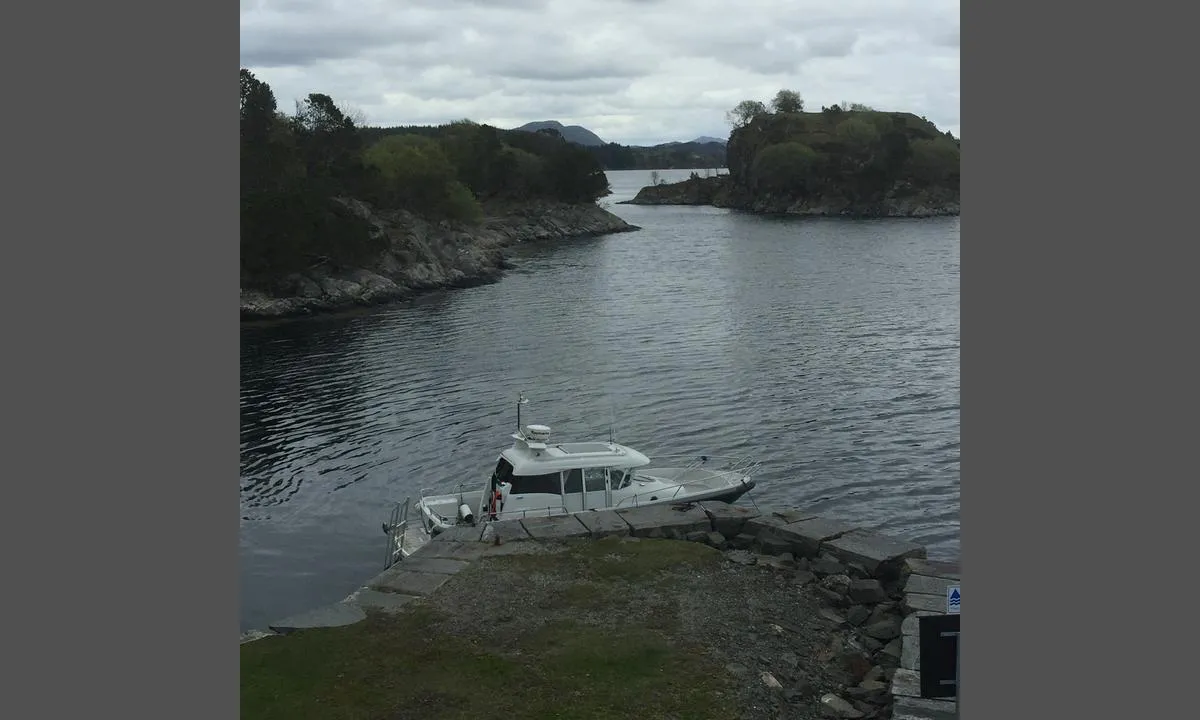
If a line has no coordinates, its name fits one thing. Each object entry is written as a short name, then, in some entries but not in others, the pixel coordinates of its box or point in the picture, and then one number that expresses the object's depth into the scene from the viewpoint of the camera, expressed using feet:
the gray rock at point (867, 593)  56.65
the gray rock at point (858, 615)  55.01
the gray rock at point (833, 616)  54.68
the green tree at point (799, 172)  647.15
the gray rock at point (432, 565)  60.39
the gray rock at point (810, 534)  62.69
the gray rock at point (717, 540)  65.77
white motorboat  82.23
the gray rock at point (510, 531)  66.08
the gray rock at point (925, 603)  53.11
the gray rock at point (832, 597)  57.00
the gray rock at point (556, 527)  66.13
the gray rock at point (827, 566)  60.59
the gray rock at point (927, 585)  55.26
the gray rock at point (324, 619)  51.70
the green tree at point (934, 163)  605.31
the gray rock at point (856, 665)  48.14
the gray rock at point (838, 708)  44.29
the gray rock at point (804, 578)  59.47
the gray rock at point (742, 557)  62.03
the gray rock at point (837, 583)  58.39
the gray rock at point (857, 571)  59.62
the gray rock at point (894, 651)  49.67
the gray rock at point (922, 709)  41.42
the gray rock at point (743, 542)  65.77
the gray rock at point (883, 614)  54.34
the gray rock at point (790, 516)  66.59
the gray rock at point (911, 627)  49.55
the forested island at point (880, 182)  586.04
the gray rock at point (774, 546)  63.82
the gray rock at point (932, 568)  57.72
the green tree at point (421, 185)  328.49
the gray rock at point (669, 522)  66.95
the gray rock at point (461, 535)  66.74
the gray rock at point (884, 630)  52.54
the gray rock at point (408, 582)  57.36
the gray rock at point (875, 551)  59.16
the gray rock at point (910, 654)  46.29
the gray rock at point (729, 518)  66.85
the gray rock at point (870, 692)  45.52
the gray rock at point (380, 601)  54.44
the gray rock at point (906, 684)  43.06
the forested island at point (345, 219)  234.58
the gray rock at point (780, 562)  61.16
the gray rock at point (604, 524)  66.54
